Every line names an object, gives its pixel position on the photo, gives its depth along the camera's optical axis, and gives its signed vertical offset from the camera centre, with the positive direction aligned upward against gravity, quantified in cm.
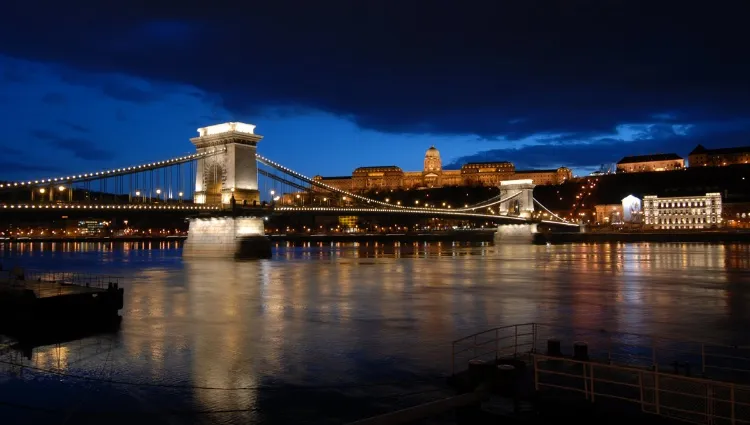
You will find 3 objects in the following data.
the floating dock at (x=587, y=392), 854 -240
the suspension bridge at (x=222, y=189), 5050 +426
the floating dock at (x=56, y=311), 1981 -229
